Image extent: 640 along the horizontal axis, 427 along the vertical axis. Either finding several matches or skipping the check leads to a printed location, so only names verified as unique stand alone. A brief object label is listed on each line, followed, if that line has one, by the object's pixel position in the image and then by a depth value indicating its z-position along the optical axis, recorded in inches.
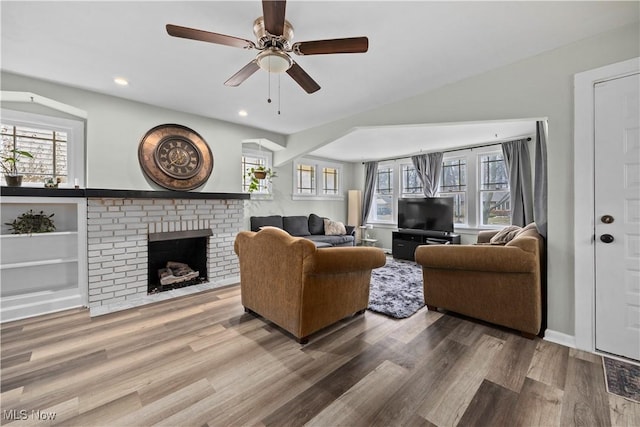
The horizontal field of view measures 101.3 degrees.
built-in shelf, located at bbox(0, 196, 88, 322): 107.7
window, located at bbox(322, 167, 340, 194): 261.7
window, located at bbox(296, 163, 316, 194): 235.5
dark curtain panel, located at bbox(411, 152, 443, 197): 225.5
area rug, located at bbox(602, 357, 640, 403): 63.9
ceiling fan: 61.2
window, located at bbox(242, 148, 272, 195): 193.5
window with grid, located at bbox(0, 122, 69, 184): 112.0
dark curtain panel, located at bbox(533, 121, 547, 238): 120.0
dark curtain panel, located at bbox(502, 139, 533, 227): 178.2
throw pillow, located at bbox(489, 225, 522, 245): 115.9
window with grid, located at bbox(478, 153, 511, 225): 198.2
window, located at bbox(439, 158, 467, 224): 219.1
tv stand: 204.8
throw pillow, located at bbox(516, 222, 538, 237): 104.3
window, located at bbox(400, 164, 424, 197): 246.1
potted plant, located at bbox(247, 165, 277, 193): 162.6
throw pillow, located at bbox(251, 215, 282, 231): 191.0
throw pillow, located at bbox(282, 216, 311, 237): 210.8
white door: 75.1
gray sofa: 194.9
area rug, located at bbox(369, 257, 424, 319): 114.1
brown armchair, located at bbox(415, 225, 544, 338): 87.5
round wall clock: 134.4
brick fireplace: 119.9
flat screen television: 209.8
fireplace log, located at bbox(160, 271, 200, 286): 141.3
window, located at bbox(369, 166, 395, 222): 267.1
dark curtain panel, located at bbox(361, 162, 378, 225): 271.9
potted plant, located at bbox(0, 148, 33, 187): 103.0
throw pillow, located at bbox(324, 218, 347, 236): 228.4
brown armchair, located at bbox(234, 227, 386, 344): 83.3
